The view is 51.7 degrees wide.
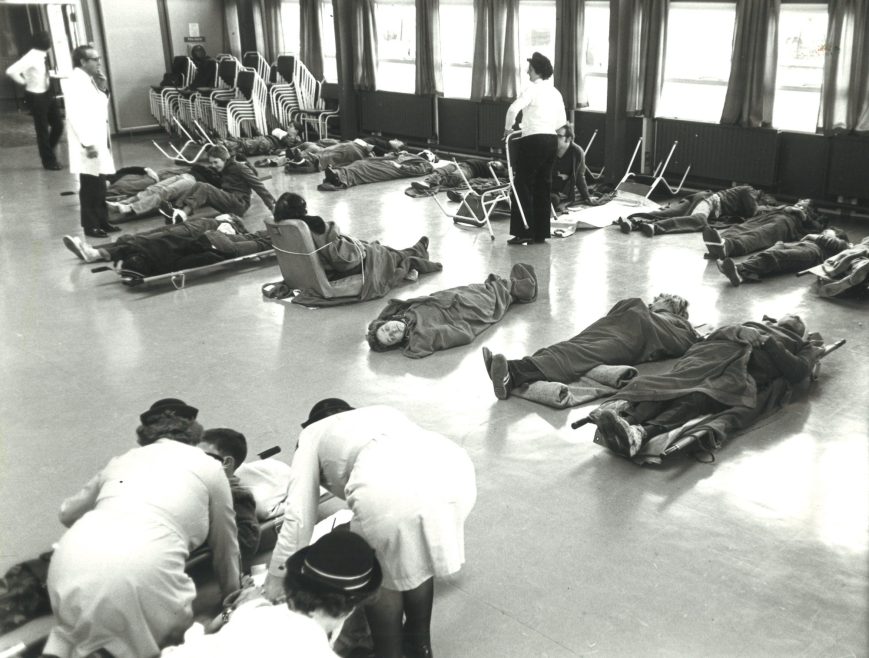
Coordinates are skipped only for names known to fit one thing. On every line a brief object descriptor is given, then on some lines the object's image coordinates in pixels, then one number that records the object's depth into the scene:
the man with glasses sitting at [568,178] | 9.20
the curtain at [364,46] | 12.97
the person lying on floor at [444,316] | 5.65
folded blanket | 4.82
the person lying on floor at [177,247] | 7.00
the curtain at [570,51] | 10.34
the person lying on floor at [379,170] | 10.56
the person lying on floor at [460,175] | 10.45
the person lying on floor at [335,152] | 11.55
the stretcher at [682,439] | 4.12
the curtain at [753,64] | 8.88
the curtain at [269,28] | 14.99
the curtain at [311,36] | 14.04
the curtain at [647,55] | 9.67
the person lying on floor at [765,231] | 7.31
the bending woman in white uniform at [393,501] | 2.68
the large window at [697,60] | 9.51
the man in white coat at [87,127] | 7.79
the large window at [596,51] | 10.45
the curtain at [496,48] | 11.08
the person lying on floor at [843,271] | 6.30
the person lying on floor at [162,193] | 8.98
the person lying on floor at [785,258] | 6.81
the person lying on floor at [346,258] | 6.46
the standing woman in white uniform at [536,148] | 7.61
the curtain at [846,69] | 8.30
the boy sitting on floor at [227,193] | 8.85
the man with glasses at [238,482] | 3.42
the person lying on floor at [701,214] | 8.42
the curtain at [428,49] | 11.91
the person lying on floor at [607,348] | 4.95
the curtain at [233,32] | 15.65
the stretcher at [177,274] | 6.87
